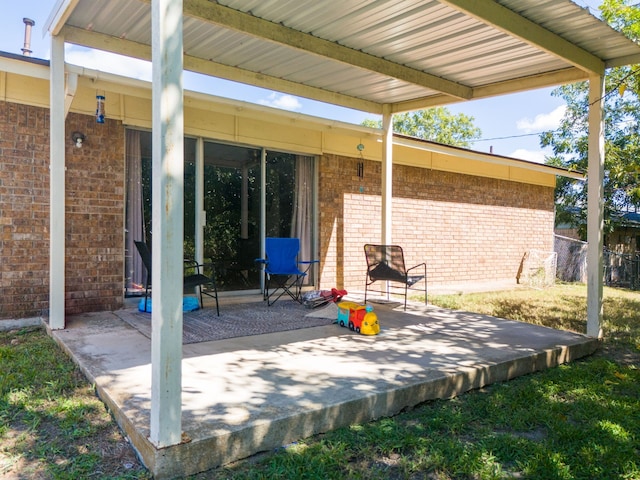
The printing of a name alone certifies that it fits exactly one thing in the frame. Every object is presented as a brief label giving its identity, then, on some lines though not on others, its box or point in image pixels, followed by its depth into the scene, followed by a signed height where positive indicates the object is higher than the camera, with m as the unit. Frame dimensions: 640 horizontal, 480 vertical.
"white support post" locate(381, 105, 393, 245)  6.75 +0.63
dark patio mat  4.36 -1.06
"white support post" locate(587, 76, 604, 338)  4.70 +0.17
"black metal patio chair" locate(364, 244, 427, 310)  5.79 -0.49
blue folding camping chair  6.05 -0.46
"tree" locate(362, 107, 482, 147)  31.34 +7.29
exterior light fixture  5.22 +0.99
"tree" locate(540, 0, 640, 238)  15.28 +2.82
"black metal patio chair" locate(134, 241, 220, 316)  4.92 -0.60
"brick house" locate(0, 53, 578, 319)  4.93 +0.49
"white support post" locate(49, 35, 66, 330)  4.36 +0.34
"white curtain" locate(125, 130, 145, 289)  5.69 +0.16
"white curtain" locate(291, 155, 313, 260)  7.21 +0.33
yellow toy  4.49 -0.94
